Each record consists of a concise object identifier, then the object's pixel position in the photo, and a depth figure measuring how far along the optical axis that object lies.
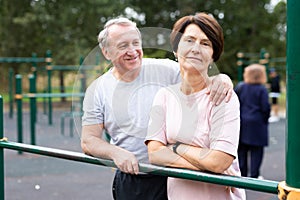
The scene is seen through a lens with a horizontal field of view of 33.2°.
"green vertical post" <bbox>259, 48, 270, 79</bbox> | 9.89
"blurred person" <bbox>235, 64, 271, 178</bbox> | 5.17
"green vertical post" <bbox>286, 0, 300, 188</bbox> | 1.22
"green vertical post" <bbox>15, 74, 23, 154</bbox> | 7.41
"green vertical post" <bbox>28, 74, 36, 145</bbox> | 7.84
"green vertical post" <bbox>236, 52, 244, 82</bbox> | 10.07
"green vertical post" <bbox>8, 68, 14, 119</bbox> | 13.58
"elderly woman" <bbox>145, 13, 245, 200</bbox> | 1.57
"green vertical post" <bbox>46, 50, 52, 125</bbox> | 11.95
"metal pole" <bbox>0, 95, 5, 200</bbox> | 2.28
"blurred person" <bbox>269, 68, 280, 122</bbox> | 13.05
